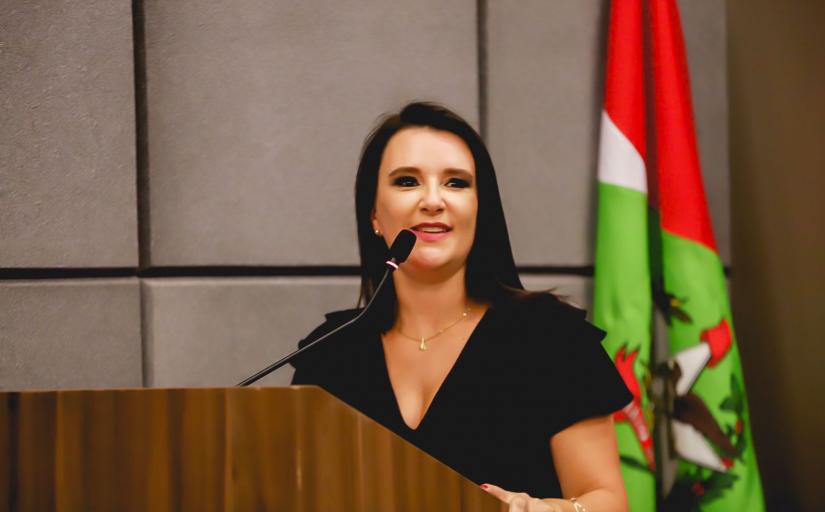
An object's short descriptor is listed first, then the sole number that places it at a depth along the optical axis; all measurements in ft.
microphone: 14.67
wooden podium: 13.77
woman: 14.94
